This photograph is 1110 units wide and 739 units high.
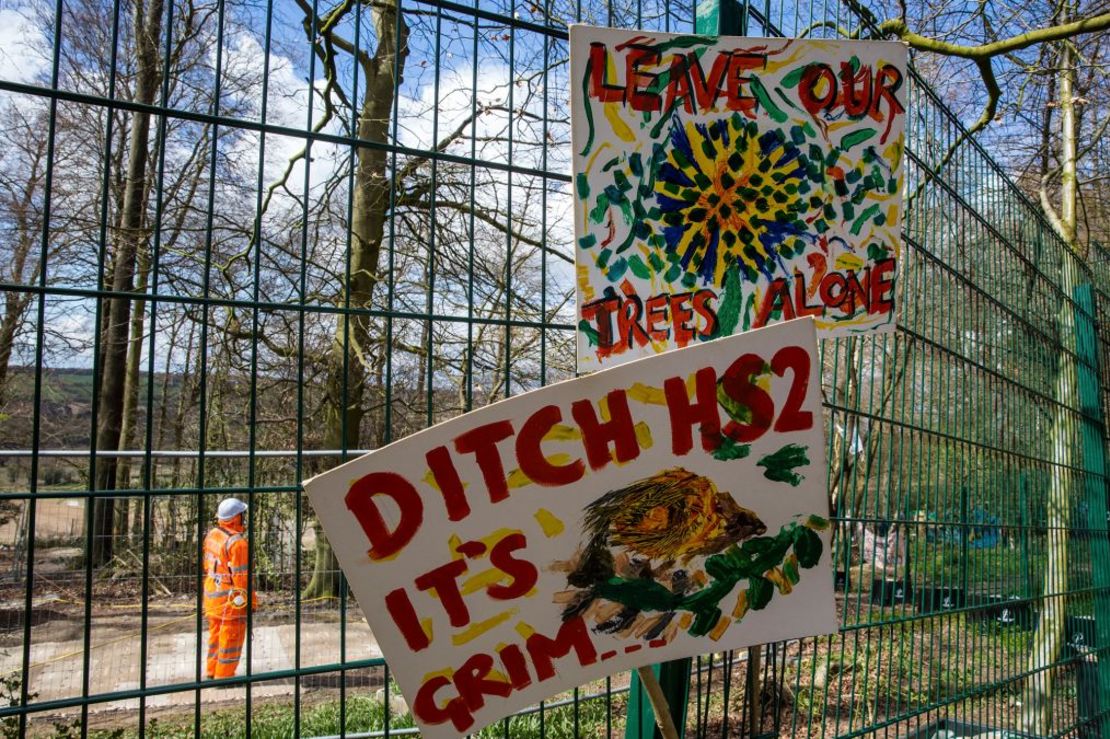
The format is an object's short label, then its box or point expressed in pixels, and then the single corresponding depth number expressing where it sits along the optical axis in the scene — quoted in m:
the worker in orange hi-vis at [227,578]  6.20
